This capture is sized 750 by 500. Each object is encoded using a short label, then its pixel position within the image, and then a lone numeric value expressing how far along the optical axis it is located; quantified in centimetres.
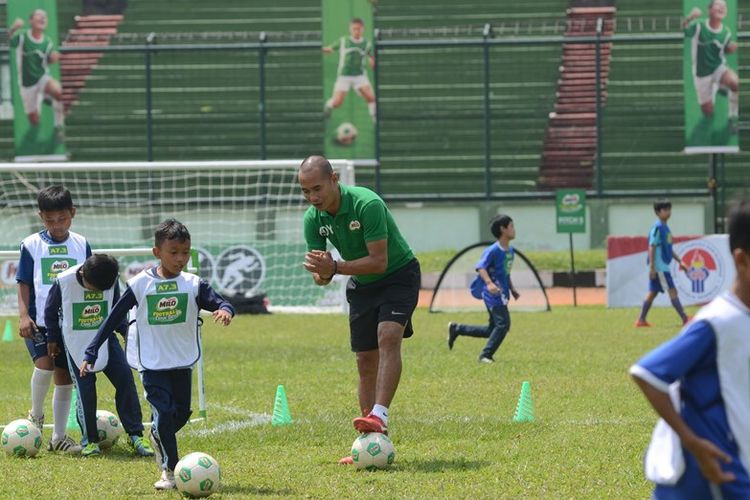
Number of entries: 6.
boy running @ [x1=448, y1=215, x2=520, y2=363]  2355
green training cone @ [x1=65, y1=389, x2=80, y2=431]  1647
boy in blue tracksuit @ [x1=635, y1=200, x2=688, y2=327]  3248
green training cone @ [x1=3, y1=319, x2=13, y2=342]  3055
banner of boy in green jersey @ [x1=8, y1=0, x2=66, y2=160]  4687
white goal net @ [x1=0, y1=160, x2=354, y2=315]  3953
